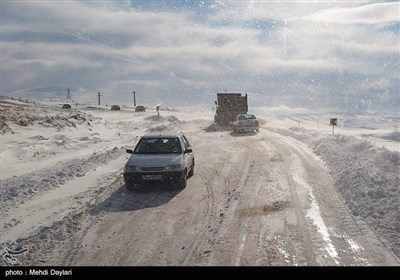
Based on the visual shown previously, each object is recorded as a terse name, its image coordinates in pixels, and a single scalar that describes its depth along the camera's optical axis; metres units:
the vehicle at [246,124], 33.75
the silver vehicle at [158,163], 11.59
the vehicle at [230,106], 41.06
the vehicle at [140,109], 79.38
